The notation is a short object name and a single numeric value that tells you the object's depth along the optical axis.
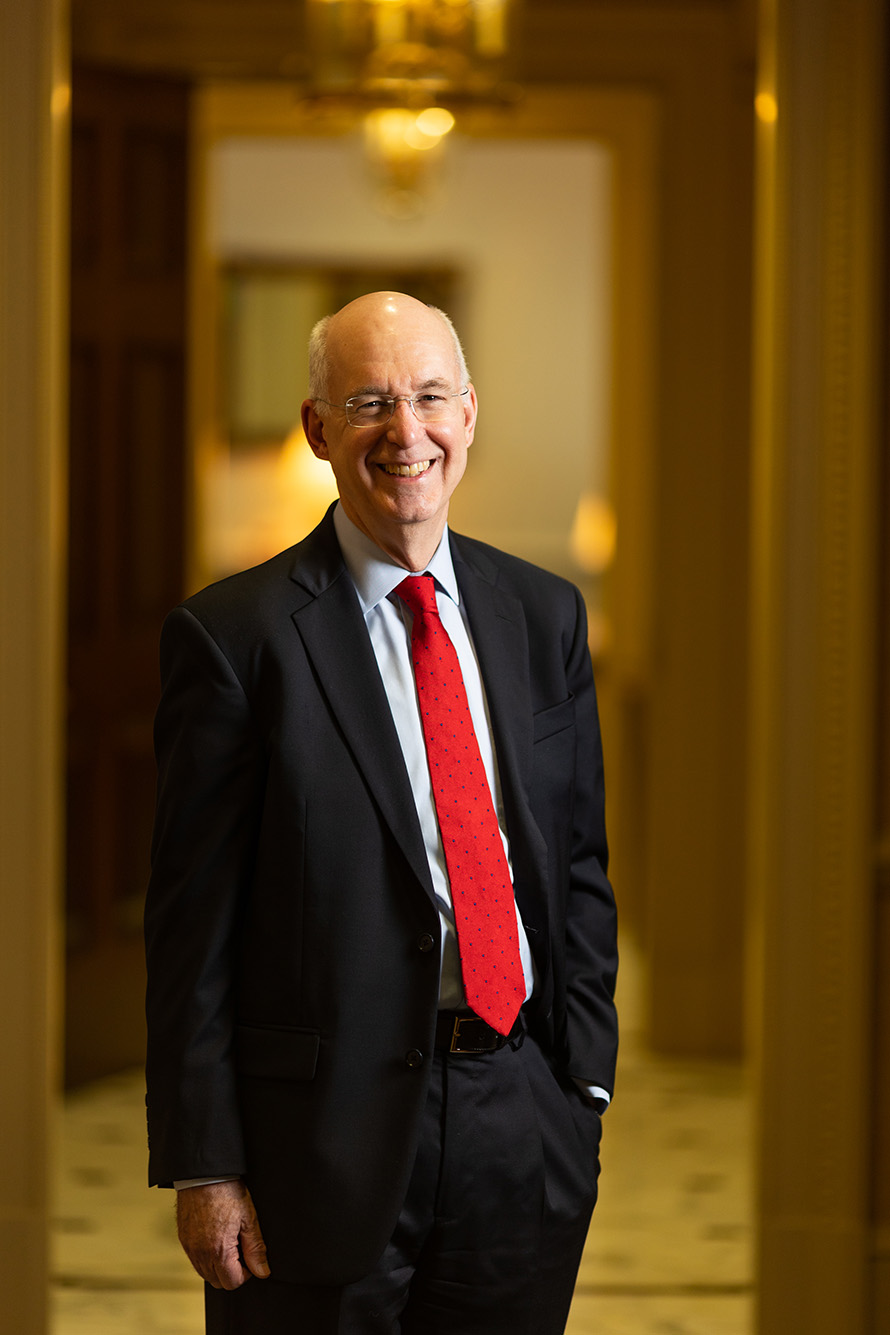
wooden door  9.02
